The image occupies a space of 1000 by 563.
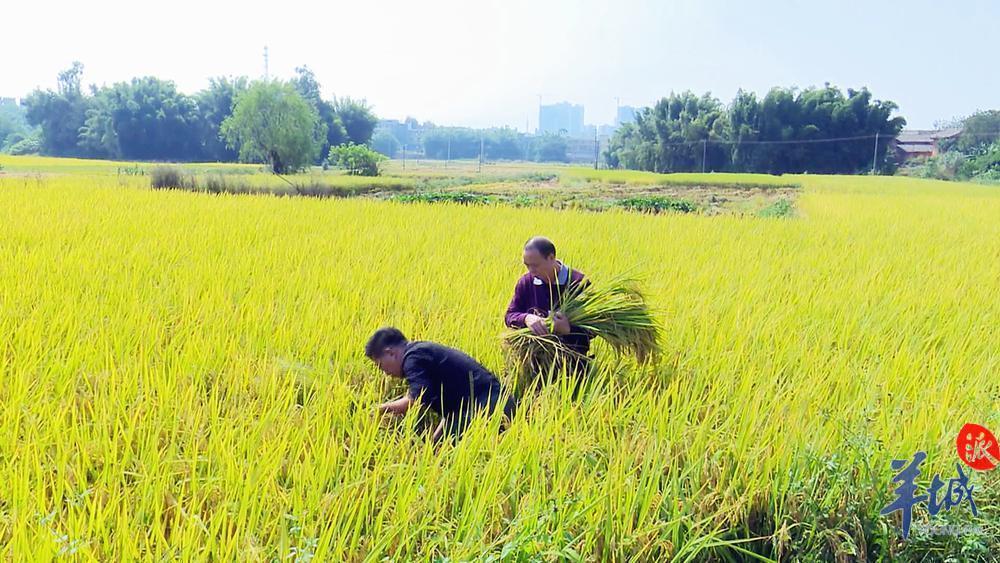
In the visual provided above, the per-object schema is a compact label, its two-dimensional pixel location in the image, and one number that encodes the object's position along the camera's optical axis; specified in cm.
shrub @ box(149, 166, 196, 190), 1391
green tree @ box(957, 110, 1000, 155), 4075
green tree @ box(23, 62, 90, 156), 4903
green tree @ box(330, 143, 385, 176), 2873
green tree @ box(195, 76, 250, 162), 4641
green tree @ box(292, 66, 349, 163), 4884
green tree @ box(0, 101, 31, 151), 6492
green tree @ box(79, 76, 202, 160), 4481
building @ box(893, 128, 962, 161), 4928
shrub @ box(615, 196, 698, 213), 1568
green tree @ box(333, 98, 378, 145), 5256
